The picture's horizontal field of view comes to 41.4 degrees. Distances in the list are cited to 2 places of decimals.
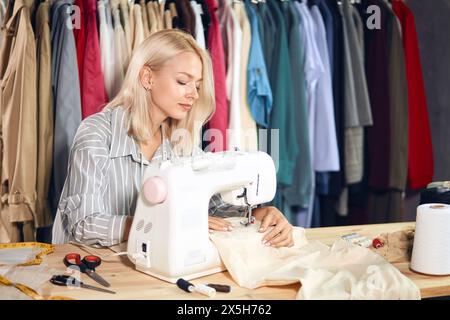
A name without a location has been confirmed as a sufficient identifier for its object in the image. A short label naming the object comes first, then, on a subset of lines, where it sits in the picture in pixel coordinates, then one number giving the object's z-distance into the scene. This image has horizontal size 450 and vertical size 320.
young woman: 1.73
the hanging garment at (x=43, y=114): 2.48
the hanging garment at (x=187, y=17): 2.67
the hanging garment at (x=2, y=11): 2.52
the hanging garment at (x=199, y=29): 2.66
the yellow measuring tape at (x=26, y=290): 1.31
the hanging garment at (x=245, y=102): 2.75
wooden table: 1.35
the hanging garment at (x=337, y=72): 2.91
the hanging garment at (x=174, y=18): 2.69
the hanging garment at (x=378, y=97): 2.96
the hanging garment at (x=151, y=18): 2.63
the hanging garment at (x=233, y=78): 2.73
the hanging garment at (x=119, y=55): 2.58
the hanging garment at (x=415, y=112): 3.03
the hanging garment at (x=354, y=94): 2.88
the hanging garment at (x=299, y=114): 2.80
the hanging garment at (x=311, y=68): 2.82
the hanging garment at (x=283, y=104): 2.78
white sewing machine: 1.42
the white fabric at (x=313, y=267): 1.33
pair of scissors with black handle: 1.38
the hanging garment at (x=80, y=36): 2.55
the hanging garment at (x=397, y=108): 2.95
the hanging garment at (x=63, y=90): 2.47
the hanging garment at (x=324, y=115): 2.85
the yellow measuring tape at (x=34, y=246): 1.65
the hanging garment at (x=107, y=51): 2.57
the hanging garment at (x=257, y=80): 2.72
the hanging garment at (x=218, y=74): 2.68
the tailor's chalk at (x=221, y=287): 1.38
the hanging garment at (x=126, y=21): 2.59
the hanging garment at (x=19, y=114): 2.43
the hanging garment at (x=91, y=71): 2.53
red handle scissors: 1.45
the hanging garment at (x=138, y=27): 2.58
